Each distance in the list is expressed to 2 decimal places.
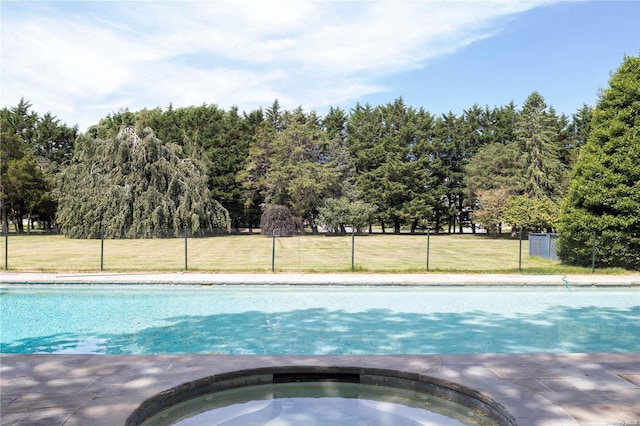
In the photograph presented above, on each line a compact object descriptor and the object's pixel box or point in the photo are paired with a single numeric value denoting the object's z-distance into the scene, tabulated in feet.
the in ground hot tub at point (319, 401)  14.30
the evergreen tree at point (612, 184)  51.19
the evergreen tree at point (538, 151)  132.67
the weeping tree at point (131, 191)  96.99
